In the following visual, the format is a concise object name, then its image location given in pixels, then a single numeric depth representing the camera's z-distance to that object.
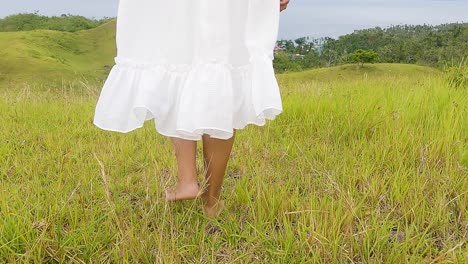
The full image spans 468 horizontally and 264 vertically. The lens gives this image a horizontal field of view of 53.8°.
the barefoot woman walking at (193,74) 1.68
